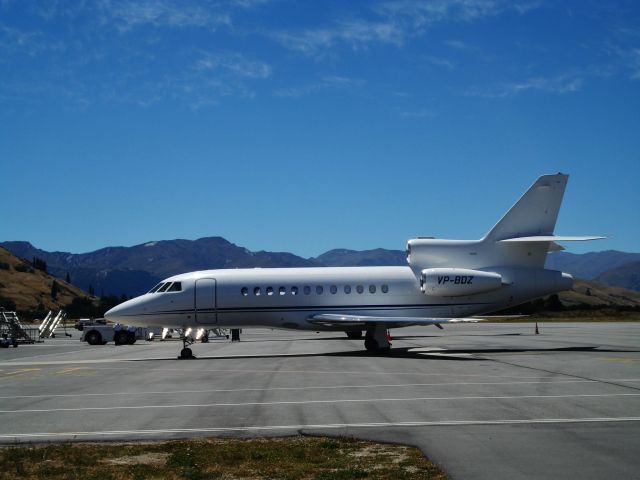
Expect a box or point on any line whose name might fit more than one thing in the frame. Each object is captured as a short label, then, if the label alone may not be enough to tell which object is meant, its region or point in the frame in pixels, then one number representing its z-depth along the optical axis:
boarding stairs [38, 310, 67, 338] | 61.00
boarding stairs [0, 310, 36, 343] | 48.25
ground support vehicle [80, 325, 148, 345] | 48.41
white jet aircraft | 30.45
